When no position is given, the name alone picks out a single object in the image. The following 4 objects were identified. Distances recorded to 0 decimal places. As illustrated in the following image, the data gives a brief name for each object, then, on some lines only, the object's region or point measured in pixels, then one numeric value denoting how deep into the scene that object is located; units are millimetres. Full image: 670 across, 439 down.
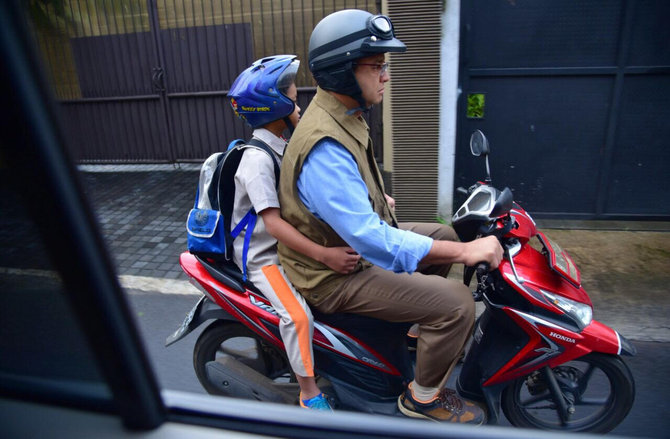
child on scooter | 2227
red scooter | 2213
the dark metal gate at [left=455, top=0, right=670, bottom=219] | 4750
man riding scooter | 1967
